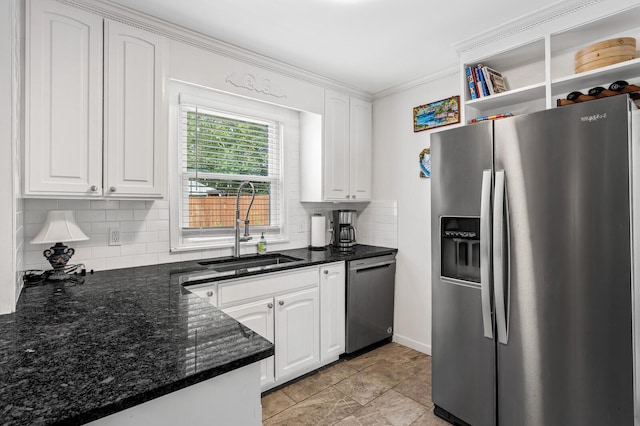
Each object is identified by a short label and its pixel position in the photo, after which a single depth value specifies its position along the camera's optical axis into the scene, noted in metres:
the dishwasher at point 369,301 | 2.89
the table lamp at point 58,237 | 1.84
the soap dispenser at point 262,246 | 2.90
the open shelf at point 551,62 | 1.88
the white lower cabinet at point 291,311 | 2.22
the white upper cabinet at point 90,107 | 1.72
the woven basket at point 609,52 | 1.83
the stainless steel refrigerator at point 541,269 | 1.42
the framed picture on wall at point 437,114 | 2.89
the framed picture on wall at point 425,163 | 3.06
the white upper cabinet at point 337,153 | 3.11
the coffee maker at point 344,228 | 3.28
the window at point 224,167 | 2.62
